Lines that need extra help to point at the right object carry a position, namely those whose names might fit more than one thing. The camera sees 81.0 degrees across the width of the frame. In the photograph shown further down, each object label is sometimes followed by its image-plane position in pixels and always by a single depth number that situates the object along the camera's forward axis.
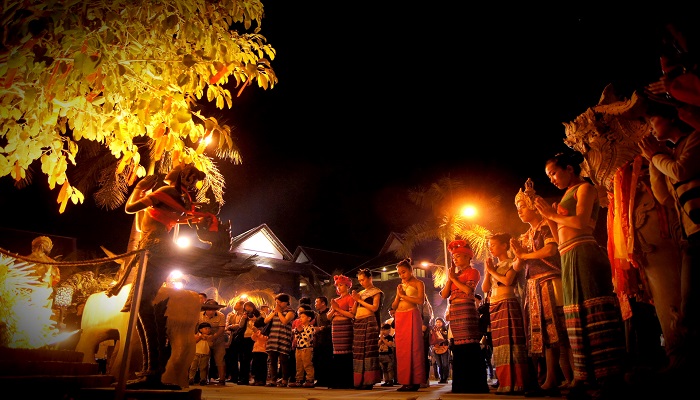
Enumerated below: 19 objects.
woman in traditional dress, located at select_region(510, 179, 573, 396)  4.29
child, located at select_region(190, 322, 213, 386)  10.11
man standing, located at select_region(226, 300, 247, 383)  10.84
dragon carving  3.16
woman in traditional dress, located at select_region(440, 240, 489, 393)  5.33
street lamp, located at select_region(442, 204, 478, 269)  18.11
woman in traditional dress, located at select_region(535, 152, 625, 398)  3.32
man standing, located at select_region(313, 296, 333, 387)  8.38
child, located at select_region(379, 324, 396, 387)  10.55
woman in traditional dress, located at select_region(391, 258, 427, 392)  5.90
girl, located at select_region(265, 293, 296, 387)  9.09
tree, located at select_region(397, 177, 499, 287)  17.87
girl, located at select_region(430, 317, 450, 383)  11.61
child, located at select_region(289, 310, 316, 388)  8.59
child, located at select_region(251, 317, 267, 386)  9.77
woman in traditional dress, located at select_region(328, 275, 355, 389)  7.61
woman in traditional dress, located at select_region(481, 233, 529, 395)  4.71
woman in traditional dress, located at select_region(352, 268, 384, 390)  6.86
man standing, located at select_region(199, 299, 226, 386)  10.36
